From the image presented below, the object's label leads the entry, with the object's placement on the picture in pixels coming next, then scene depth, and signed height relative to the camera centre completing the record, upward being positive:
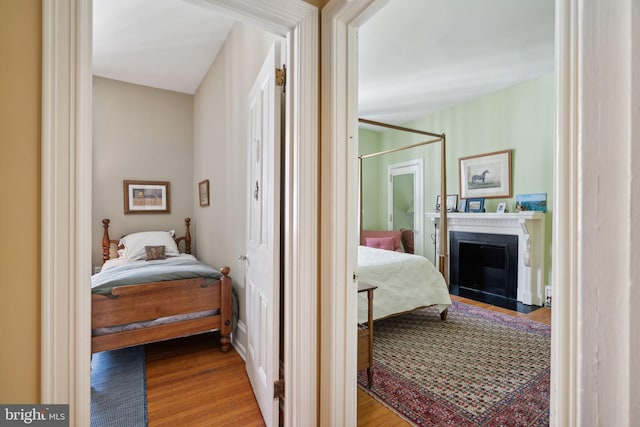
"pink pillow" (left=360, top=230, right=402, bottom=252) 4.81 -0.39
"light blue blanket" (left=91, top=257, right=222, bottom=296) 2.22 -0.50
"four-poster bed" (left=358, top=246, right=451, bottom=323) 2.69 -0.68
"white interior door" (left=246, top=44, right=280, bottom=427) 1.54 -0.16
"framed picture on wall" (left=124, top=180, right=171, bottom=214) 4.17 +0.21
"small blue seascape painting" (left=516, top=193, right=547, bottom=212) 3.70 +0.14
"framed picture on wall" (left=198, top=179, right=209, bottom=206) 3.77 +0.26
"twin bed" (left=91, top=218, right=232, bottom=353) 2.17 -0.71
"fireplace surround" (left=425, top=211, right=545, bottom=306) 3.72 -0.46
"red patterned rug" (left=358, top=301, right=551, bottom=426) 1.74 -1.13
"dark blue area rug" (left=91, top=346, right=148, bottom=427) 1.72 -1.18
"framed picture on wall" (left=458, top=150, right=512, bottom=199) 4.05 +0.53
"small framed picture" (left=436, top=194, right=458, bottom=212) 4.66 +0.17
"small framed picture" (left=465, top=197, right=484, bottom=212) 4.30 +0.11
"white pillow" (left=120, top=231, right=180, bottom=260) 3.76 -0.40
